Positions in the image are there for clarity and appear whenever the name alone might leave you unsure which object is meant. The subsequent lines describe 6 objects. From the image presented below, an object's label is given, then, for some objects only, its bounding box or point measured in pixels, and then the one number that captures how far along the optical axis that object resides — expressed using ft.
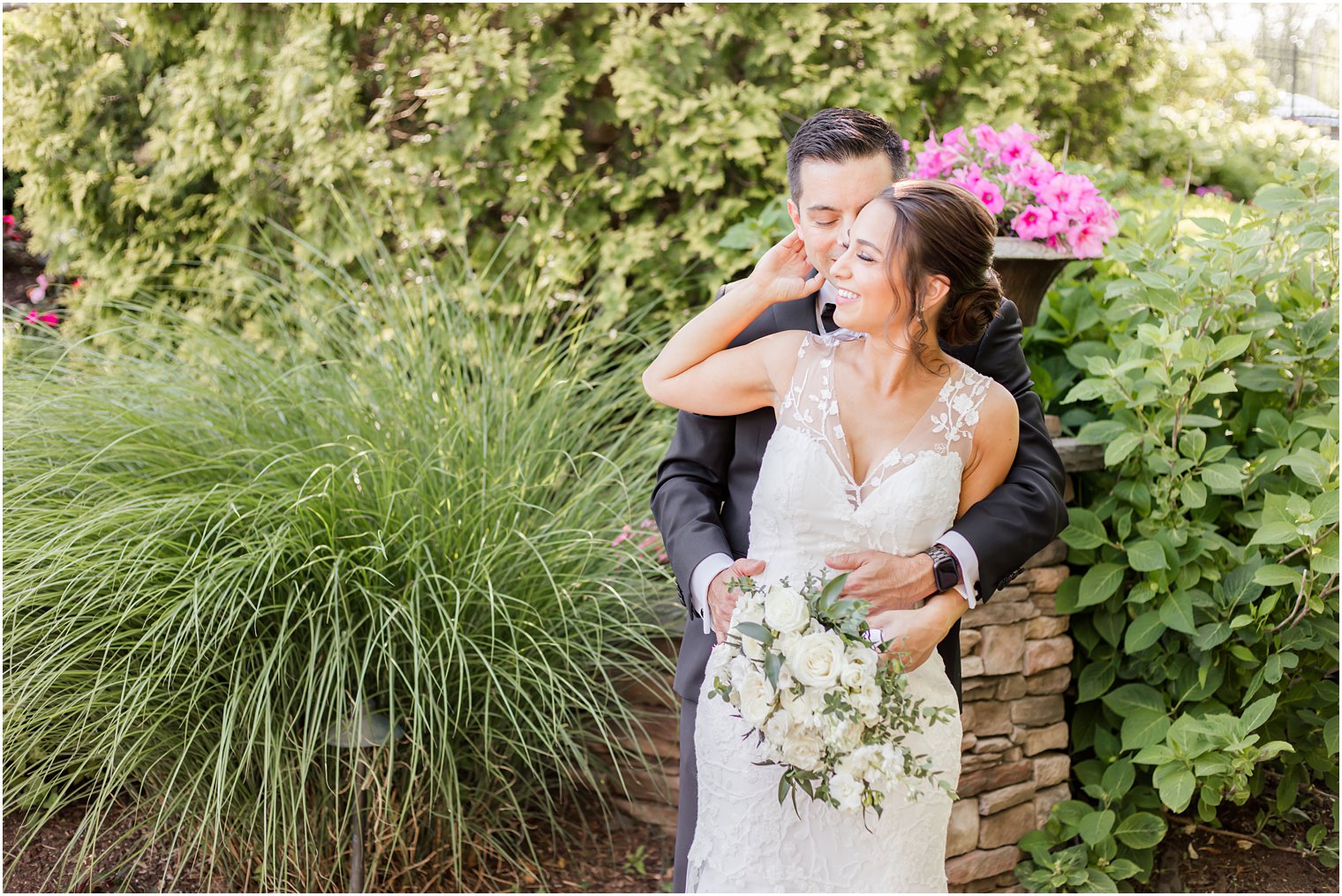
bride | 6.13
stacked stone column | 10.66
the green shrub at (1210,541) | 9.93
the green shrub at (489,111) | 15.46
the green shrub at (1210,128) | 25.04
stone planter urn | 10.91
